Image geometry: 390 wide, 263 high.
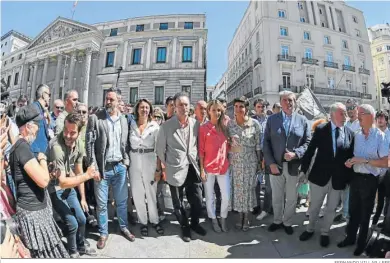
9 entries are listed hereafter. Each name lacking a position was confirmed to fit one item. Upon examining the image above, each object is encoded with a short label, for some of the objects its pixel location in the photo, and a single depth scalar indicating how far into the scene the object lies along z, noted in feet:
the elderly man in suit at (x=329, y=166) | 7.98
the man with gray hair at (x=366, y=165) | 7.13
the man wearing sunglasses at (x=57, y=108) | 11.91
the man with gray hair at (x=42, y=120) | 8.09
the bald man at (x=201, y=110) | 11.35
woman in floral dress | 9.34
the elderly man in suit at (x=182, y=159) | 8.74
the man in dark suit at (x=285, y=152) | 8.99
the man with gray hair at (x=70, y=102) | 10.50
